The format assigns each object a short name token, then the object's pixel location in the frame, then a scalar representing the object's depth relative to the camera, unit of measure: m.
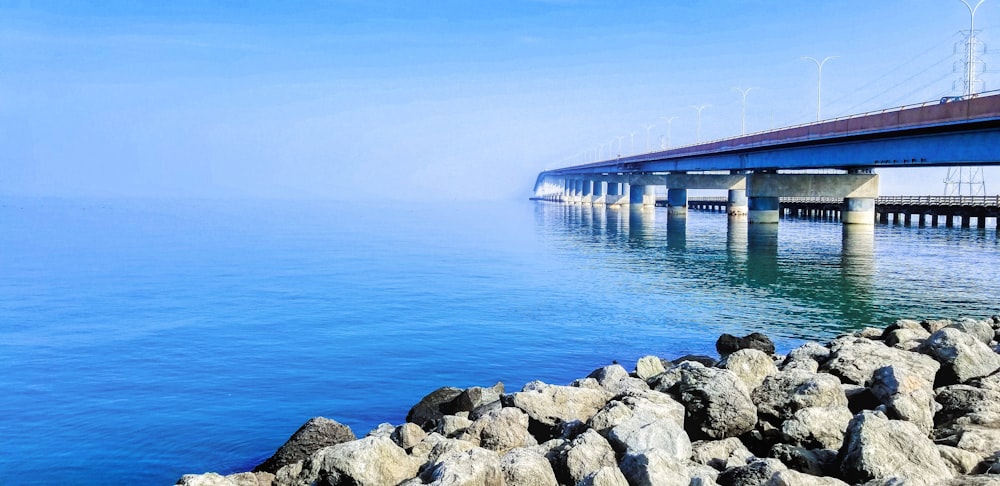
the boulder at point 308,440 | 12.85
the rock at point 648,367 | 17.52
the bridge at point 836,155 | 45.97
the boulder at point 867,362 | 14.66
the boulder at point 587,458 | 10.38
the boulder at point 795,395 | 12.56
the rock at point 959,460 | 10.05
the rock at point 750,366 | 14.76
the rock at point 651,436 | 10.84
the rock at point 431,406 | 15.94
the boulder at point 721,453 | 10.88
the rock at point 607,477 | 9.19
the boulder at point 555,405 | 13.12
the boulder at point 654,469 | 9.47
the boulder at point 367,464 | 10.66
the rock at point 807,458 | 10.45
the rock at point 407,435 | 12.95
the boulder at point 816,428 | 11.37
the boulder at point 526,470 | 9.98
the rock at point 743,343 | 21.77
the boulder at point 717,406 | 12.15
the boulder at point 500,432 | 12.20
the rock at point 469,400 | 15.89
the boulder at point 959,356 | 14.91
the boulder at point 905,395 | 12.02
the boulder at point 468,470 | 9.53
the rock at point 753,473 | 9.42
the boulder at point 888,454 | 9.58
